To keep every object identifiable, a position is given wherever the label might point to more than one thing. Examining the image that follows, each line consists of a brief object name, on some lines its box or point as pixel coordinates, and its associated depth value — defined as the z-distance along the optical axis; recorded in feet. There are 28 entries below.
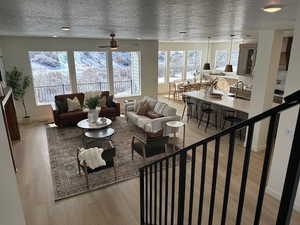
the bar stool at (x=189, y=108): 22.77
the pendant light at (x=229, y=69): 23.70
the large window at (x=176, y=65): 36.47
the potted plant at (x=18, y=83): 20.43
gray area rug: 12.14
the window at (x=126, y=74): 27.04
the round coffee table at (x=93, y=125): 16.89
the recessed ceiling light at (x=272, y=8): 6.09
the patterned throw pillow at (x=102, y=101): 22.74
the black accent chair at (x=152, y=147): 13.53
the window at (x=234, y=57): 33.66
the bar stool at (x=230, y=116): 18.04
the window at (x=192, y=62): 37.81
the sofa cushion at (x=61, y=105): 20.91
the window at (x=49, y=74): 23.01
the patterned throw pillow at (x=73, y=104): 21.34
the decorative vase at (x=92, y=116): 17.99
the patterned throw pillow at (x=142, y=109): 20.44
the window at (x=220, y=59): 36.09
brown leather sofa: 20.62
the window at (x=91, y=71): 24.79
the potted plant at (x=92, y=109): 17.81
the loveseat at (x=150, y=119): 17.03
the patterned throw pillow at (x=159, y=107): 19.10
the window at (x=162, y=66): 35.58
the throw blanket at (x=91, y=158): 11.32
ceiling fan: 15.58
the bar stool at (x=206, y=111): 20.38
